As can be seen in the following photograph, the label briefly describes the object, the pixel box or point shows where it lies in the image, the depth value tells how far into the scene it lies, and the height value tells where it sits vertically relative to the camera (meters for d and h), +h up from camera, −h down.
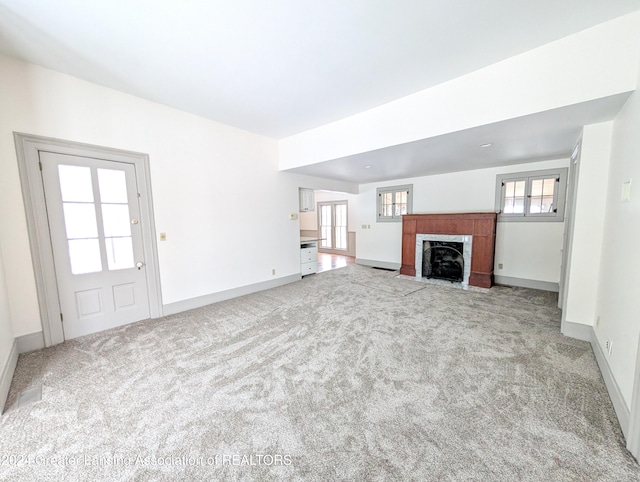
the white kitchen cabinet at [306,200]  5.56 +0.36
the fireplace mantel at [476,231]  4.71 -0.37
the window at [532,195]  4.32 +0.30
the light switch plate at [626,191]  1.86 +0.14
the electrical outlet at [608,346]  2.01 -1.14
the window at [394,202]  6.18 +0.32
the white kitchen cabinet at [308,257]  5.63 -0.98
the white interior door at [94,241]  2.72 -0.25
